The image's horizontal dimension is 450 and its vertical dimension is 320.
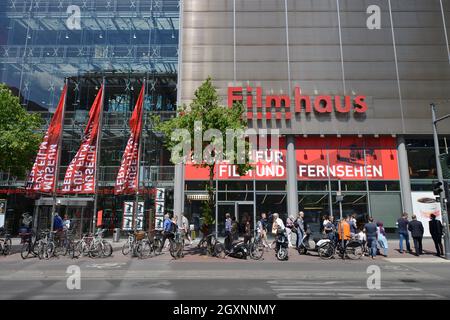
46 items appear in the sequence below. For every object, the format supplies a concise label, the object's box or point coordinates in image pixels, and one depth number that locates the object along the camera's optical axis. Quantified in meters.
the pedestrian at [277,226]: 15.05
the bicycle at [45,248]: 14.99
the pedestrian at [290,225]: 17.22
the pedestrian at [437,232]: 15.88
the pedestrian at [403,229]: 17.00
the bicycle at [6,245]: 15.93
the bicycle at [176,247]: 14.80
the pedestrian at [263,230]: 17.11
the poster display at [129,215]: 23.31
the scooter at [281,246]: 14.62
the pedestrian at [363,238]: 16.12
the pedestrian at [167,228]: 15.68
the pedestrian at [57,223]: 16.53
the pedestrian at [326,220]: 16.37
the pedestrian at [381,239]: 16.23
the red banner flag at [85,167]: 17.89
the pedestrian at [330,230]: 15.75
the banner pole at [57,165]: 17.12
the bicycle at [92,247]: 15.35
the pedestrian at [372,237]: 15.39
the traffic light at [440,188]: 15.63
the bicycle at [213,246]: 15.45
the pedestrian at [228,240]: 16.00
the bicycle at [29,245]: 15.23
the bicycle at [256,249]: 15.02
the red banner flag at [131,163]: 18.05
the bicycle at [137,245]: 15.20
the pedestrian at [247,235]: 15.32
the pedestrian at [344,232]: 15.01
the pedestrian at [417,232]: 16.09
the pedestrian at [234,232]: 15.85
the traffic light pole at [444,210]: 15.27
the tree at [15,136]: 17.30
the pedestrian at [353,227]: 17.02
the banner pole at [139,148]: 17.96
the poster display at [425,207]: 23.14
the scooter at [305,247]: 16.35
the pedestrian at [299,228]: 16.52
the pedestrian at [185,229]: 17.67
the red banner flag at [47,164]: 17.28
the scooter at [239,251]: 15.11
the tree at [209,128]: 15.89
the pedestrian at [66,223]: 18.02
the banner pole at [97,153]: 18.38
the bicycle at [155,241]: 15.84
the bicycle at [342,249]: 15.17
